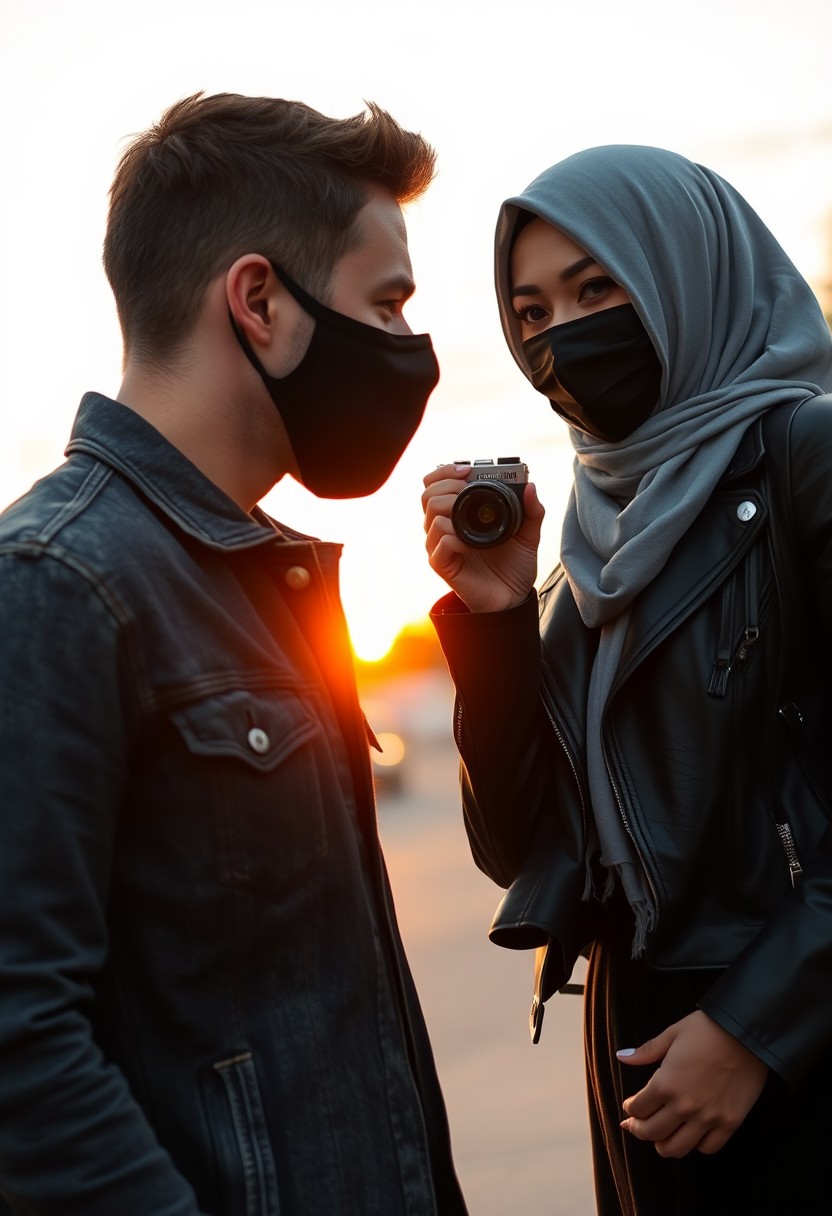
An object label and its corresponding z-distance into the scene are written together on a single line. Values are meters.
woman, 1.69
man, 1.36
